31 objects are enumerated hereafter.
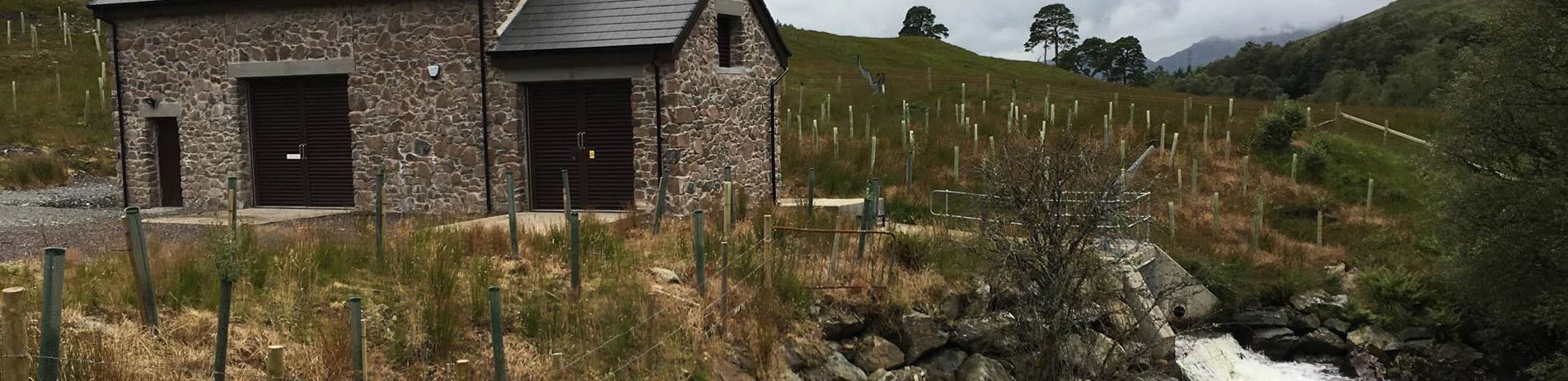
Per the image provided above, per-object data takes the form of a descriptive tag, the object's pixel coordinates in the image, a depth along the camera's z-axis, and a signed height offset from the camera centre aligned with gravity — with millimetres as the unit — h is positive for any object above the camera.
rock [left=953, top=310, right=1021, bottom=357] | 12453 -2438
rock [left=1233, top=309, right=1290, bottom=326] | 17844 -3292
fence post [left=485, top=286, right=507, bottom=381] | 6754 -1343
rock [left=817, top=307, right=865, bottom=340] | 11336 -2078
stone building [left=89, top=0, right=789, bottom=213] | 15117 +811
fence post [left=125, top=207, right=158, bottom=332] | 6711 -804
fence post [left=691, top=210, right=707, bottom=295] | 9930 -1105
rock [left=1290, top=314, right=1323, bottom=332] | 17625 -3341
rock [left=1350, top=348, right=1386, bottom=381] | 16312 -3855
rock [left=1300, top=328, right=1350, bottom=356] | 17172 -3620
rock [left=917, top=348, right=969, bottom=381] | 11945 -2682
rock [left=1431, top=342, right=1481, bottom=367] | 16406 -3686
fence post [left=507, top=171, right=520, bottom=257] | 10617 -682
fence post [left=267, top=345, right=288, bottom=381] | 5168 -1078
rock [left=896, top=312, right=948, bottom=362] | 11862 -2306
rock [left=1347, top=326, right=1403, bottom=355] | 16891 -3533
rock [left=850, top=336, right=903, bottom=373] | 11414 -2432
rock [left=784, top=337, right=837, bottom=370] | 10555 -2238
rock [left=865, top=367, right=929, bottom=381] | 11305 -2668
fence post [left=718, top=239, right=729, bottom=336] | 9969 -1487
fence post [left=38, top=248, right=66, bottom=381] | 5293 -864
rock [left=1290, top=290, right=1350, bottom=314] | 17875 -3051
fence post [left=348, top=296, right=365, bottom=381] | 5820 -1097
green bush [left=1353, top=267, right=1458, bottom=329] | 17141 -2957
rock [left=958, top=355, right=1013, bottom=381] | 12031 -2784
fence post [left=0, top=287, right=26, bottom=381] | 5242 -930
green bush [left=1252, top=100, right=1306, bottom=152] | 25531 +131
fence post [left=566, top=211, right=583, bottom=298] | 9367 -993
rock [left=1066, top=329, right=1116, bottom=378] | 12086 -2646
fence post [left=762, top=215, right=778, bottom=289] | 10875 -1219
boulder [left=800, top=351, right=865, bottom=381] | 10695 -2463
